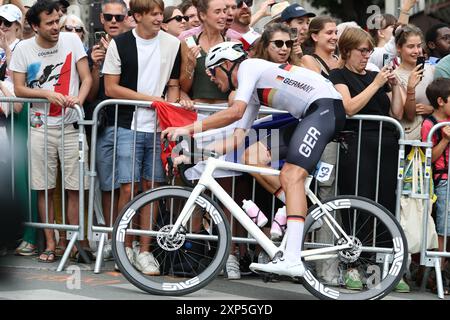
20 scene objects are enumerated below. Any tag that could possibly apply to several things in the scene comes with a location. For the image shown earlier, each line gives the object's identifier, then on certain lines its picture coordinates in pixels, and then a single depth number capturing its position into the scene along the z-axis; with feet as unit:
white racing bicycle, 47.61
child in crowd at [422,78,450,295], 53.50
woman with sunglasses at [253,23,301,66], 52.58
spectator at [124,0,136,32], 60.57
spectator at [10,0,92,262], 56.49
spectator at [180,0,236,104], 55.34
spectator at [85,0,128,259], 55.39
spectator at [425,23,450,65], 64.22
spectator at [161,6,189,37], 63.34
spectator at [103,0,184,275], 54.69
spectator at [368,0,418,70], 60.39
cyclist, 46.82
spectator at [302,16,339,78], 56.35
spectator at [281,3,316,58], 60.57
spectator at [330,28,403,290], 53.41
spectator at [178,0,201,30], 66.37
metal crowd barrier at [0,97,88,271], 54.77
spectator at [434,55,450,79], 58.38
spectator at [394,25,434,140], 54.73
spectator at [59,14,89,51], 63.47
